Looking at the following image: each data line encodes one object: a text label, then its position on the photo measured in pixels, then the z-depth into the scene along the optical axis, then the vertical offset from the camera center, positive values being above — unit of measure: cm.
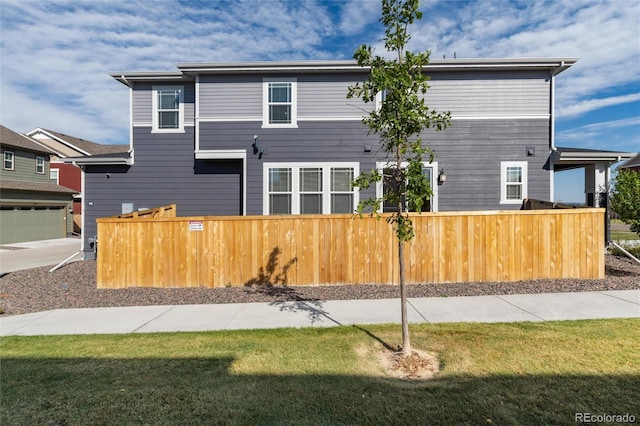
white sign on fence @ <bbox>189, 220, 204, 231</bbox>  736 -32
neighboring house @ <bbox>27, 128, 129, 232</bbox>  2570 +517
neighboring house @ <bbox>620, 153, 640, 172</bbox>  3422 +506
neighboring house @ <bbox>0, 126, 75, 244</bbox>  1780 +83
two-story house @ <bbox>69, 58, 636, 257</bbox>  1041 +237
